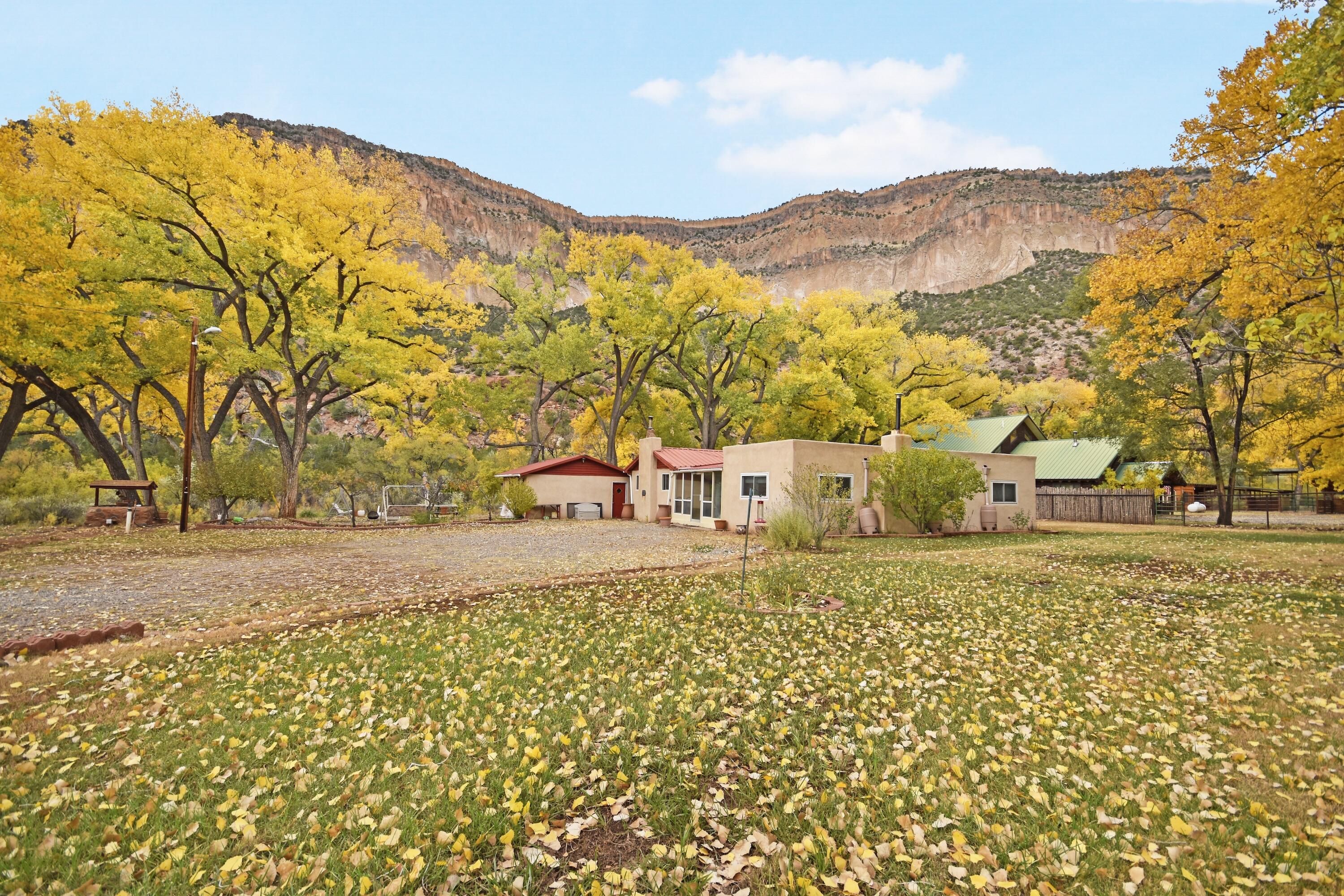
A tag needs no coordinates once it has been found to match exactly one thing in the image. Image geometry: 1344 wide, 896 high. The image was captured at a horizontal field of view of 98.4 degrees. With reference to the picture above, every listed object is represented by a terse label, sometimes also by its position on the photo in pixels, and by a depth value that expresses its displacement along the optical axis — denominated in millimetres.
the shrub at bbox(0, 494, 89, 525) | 20781
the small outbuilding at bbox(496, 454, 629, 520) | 29641
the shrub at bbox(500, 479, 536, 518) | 27219
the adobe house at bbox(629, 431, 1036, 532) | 20000
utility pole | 16656
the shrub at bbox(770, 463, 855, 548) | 15758
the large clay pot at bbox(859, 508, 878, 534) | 20438
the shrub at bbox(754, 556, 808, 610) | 8773
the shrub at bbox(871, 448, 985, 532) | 19656
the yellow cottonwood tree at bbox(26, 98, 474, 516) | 18766
